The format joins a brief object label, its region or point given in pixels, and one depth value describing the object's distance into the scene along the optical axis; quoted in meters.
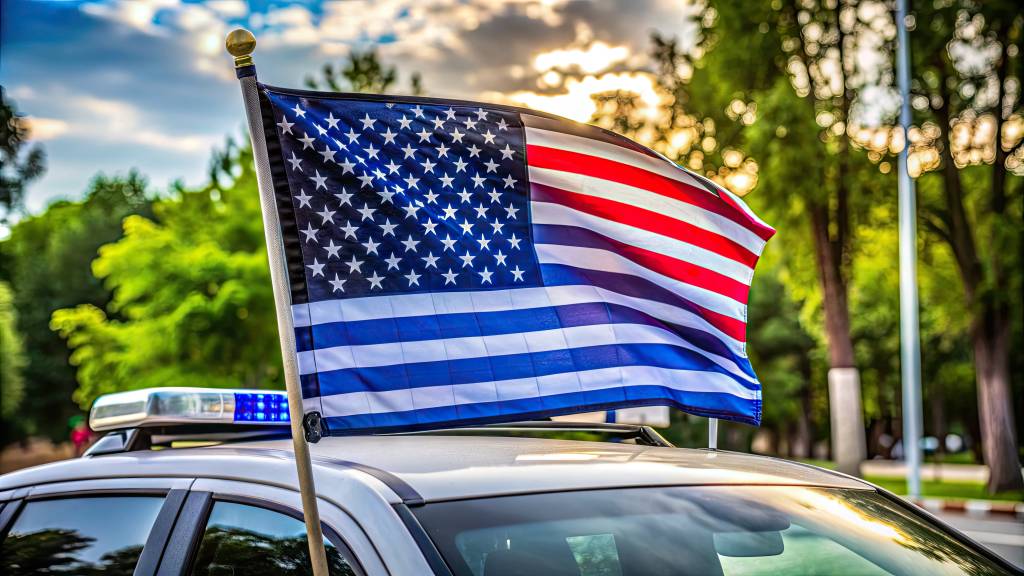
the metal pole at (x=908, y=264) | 19.34
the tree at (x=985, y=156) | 19.72
